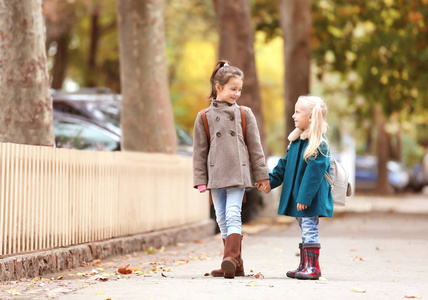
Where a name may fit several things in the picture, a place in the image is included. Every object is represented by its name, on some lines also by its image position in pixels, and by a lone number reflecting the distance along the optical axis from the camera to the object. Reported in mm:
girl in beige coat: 15055
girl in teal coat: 14711
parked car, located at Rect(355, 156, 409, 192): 88250
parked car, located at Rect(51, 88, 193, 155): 34375
